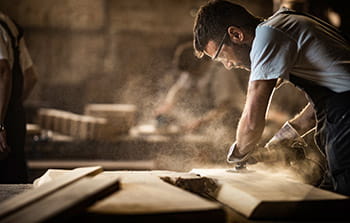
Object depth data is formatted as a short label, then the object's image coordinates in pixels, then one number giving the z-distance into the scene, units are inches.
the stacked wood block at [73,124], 265.7
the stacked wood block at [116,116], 274.5
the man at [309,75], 98.1
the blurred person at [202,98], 241.8
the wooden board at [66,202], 67.8
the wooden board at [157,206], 70.6
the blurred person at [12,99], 153.6
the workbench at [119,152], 255.9
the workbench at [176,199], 70.9
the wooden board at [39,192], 74.0
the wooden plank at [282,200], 81.3
